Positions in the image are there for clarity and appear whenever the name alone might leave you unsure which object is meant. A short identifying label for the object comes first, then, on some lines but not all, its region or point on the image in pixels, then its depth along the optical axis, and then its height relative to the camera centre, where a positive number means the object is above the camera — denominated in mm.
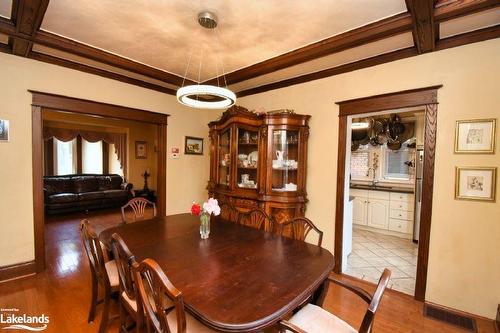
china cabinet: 2914 -39
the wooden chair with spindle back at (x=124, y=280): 1226 -741
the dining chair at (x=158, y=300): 915 -631
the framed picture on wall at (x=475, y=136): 1937 +227
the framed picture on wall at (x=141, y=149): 6989 +198
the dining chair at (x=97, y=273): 1572 -879
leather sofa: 5199 -931
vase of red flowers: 1852 -449
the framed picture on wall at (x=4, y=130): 2379 +235
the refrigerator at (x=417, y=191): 3877 -505
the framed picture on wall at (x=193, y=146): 3920 +195
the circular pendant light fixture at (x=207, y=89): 1777 +528
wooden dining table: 1032 -669
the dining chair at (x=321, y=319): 1055 -923
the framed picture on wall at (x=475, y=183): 1945 -177
